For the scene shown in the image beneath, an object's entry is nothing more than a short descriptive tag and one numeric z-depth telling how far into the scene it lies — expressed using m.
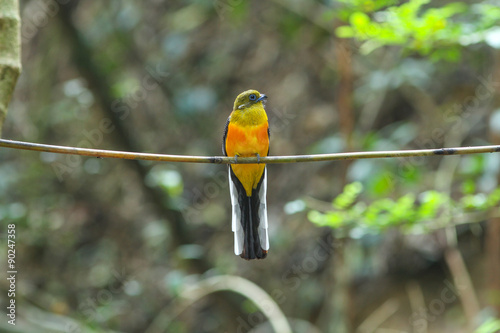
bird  6.27
